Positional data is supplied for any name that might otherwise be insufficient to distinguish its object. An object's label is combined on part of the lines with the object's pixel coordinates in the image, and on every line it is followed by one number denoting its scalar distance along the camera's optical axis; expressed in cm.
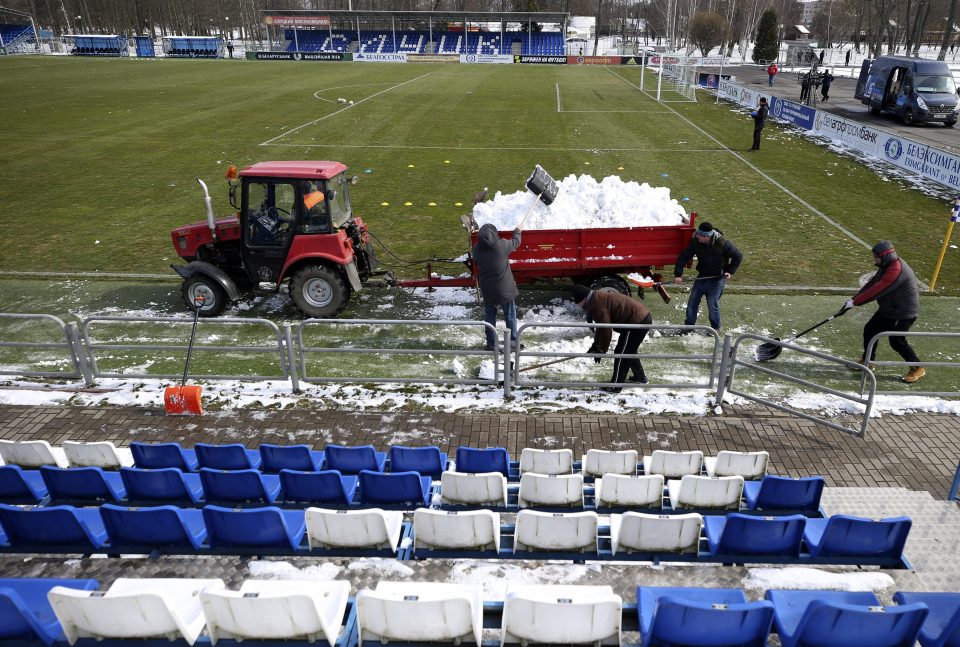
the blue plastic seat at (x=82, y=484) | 579
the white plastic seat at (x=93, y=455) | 644
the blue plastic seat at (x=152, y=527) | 508
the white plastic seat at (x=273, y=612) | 398
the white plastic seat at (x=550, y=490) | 563
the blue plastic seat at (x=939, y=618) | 394
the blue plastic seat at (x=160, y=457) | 641
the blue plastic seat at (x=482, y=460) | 626
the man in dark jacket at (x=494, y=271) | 927
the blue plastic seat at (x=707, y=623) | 384
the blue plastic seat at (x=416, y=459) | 632
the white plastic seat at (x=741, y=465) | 625
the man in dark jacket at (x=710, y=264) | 984
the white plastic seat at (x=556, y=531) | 500
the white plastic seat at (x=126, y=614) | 398
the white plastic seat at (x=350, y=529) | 505
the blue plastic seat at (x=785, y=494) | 564
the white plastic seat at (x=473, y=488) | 573
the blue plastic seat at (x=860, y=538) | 491
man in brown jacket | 866
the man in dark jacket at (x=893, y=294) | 876
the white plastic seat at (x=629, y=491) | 567
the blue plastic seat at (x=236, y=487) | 572
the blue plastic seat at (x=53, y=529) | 513
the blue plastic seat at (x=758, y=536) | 493
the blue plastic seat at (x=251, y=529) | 505
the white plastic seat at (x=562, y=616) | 390
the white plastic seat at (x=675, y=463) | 624
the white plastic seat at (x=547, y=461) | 622
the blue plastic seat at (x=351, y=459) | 633
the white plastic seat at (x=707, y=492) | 564
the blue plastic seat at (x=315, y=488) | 576
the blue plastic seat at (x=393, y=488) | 575
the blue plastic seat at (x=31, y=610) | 399
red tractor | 1045
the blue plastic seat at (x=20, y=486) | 584
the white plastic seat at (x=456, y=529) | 500
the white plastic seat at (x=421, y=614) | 395
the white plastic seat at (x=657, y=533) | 496
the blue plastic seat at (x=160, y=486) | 574
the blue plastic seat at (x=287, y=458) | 634
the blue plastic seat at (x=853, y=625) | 374
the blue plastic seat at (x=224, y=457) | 637
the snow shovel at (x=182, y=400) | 832
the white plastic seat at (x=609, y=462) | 625
